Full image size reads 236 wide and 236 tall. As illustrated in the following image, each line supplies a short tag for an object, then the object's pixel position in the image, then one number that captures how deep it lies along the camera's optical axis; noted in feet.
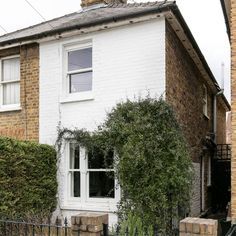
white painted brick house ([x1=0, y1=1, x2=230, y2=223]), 26.78
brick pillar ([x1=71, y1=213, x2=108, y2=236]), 13.03
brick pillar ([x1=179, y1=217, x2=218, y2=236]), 11.55
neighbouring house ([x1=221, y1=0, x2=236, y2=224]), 20.50
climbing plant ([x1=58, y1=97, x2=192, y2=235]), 23.78
